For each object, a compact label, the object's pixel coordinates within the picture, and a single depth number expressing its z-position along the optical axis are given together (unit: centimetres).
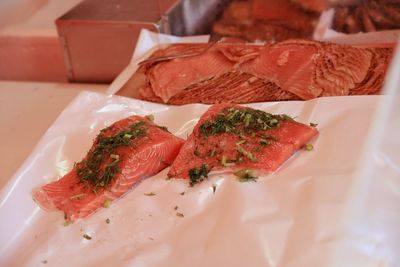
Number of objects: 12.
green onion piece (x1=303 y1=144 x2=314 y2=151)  121
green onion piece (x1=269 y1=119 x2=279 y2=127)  127
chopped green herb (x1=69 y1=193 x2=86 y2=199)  119
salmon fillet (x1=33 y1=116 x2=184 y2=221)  119
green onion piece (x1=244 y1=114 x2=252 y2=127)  127
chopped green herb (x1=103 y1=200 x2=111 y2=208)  118
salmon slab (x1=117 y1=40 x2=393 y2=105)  145
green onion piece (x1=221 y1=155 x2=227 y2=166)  119
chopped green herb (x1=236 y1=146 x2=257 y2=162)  118
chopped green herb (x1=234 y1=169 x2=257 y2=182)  115
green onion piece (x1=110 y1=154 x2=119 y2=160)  124
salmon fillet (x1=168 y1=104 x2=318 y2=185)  118
